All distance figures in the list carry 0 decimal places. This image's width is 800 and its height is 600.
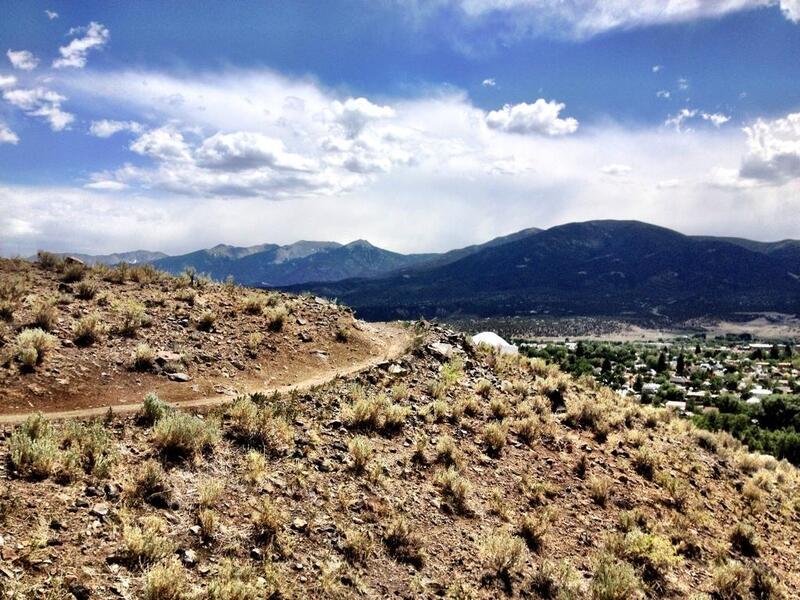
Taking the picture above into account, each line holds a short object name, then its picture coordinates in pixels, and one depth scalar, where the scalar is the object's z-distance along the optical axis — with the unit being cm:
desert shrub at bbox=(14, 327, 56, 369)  1184
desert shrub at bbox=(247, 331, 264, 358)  1636
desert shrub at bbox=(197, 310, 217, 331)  1700
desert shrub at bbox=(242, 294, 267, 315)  1930
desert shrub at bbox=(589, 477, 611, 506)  1326
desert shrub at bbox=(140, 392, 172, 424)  1031
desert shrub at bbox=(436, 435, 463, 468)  1277
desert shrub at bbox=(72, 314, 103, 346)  1370
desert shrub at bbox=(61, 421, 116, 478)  838
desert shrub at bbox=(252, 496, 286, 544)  837
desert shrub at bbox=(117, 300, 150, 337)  1488
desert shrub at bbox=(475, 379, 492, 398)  1767
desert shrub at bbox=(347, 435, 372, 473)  1114
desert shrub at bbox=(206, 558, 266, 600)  681
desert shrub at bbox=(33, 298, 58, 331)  1388
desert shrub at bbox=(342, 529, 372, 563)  876
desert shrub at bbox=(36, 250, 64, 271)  1953
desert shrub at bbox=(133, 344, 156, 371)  1336
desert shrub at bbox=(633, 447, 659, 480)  1573
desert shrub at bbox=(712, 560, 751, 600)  1110
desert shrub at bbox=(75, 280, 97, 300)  1662
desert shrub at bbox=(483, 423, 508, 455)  1424
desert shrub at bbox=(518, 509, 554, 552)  1083
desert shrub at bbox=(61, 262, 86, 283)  1838
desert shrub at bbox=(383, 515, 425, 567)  916
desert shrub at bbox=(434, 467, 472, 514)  1120
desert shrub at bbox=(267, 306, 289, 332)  1847
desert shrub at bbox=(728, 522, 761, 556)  1332
